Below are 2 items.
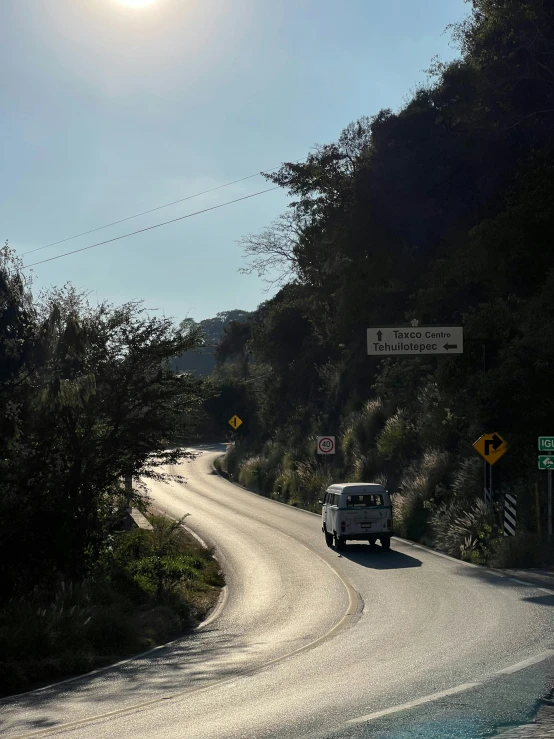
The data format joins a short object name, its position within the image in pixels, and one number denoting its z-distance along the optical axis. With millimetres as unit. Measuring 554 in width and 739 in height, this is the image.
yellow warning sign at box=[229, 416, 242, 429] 65125
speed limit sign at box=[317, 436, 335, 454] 45969
